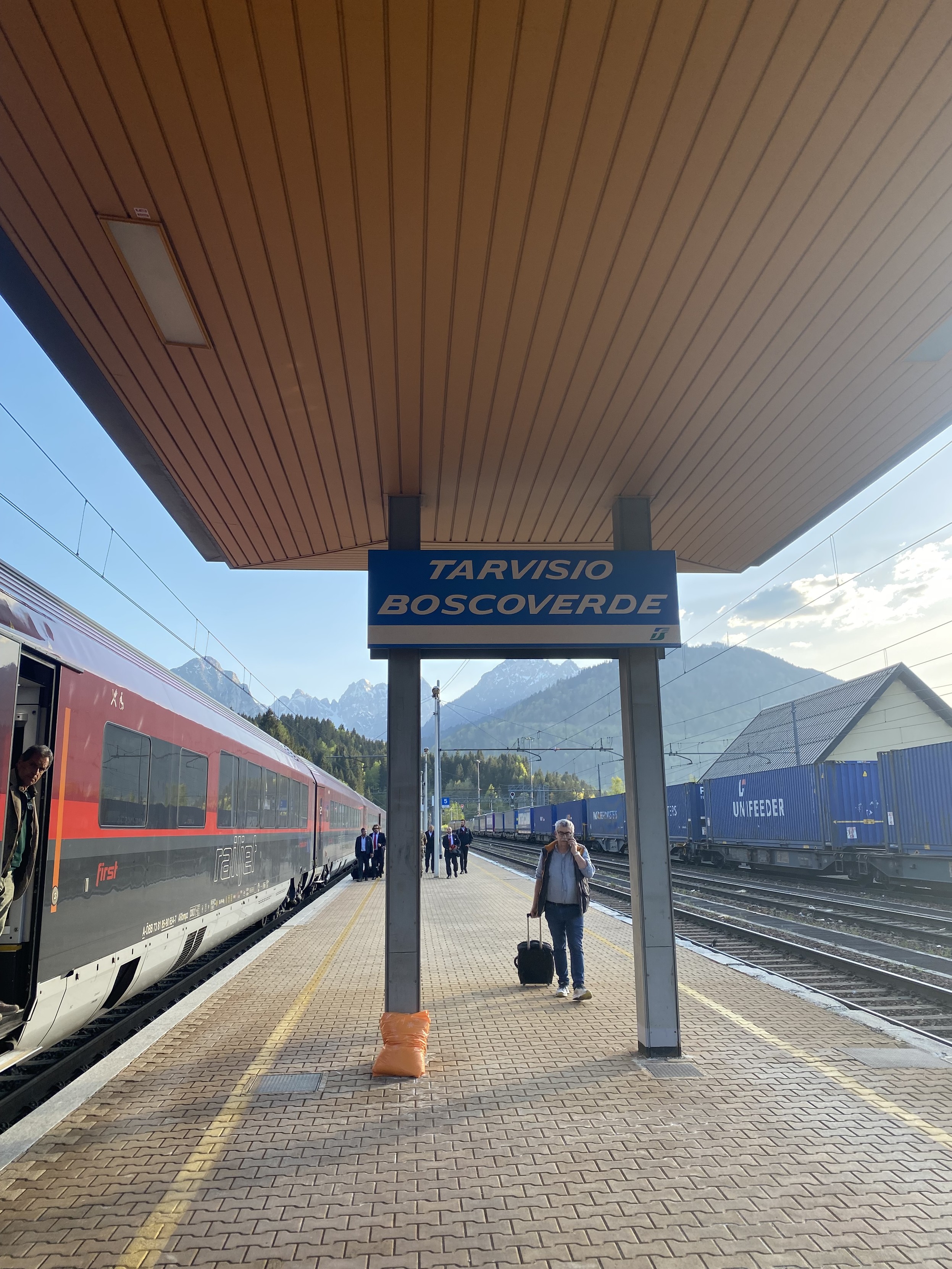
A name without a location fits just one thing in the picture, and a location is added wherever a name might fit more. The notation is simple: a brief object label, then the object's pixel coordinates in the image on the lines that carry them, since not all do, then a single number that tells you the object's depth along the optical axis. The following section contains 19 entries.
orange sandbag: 5.86
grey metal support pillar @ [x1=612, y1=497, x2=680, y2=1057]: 6.33
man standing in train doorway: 4.63
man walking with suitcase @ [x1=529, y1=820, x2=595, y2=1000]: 8.23
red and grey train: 4.99
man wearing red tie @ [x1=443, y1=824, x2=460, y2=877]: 26.94
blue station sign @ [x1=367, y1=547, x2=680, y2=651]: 6.71
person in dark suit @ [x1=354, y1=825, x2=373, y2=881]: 24.05
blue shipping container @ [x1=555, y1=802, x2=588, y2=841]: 44.03
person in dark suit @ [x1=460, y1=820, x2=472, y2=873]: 27.91
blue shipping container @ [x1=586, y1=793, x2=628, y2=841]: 36.03
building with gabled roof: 34.72
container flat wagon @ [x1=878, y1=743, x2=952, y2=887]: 17.80
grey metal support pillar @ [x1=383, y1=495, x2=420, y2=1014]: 6.43
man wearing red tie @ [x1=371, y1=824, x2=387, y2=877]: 24.50
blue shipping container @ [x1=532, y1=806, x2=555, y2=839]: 48.09
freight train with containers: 18.36
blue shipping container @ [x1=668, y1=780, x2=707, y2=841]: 30.91
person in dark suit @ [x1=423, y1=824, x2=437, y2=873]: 26.81
